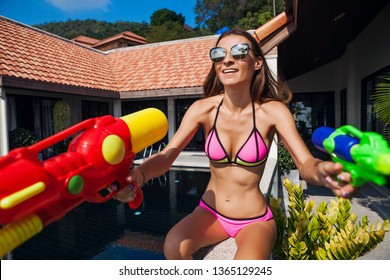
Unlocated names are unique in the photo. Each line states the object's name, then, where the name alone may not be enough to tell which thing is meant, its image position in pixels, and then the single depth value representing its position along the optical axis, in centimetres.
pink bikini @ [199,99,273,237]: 168
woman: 163
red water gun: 88
